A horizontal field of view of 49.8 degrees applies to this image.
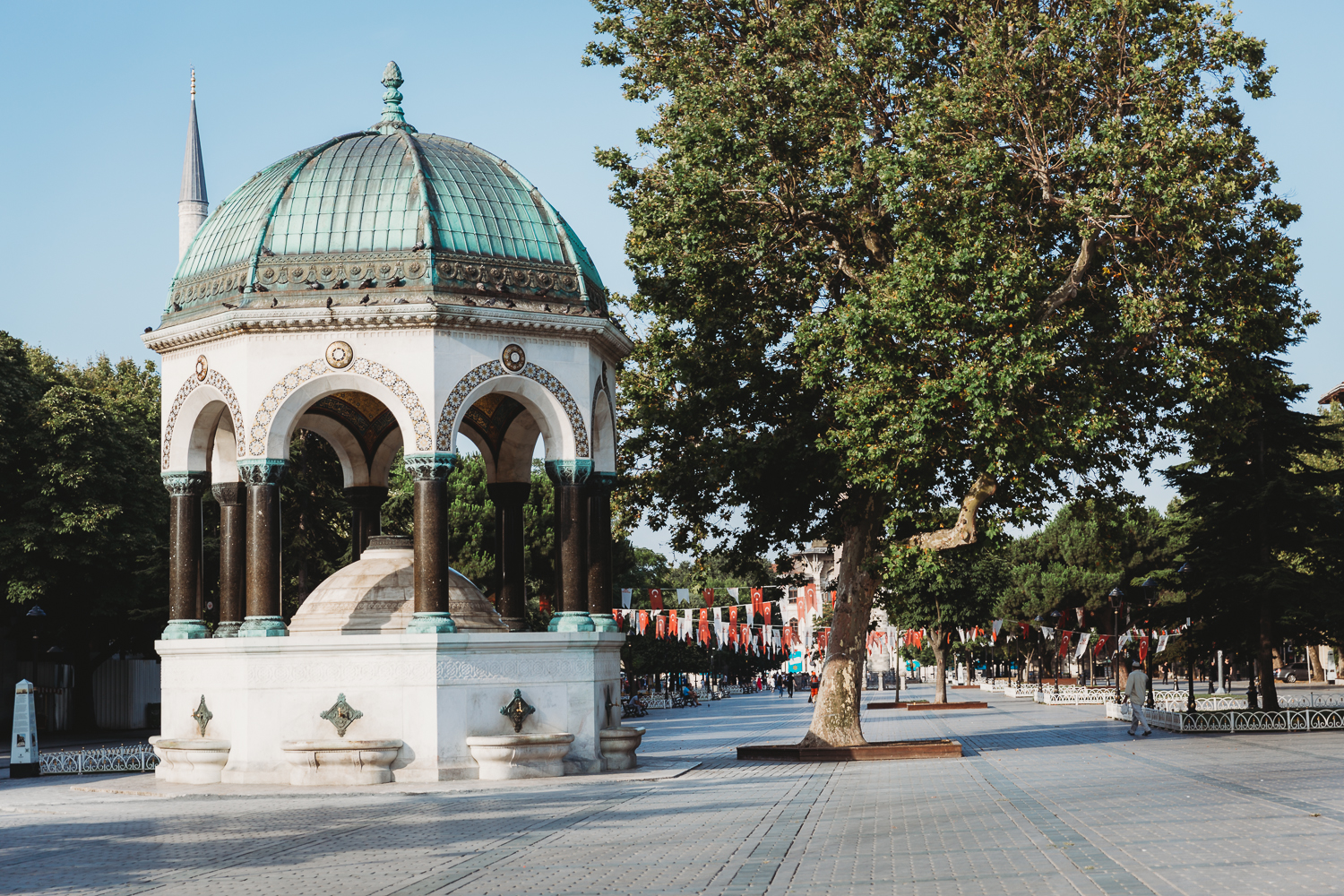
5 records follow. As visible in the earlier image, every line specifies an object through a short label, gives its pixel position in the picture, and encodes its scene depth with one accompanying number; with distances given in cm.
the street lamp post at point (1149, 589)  3522
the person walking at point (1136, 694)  3010
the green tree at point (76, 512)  3909
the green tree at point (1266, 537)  3181
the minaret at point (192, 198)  5897
